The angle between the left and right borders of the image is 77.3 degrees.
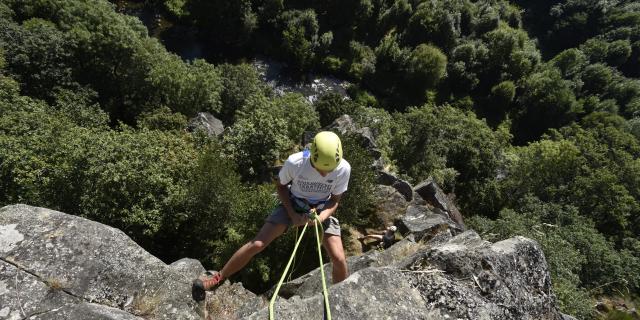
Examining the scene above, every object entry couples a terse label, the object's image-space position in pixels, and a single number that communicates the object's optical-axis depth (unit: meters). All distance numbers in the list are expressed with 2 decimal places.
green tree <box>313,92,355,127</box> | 45.91
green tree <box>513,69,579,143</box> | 68.38
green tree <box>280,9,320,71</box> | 55.84
